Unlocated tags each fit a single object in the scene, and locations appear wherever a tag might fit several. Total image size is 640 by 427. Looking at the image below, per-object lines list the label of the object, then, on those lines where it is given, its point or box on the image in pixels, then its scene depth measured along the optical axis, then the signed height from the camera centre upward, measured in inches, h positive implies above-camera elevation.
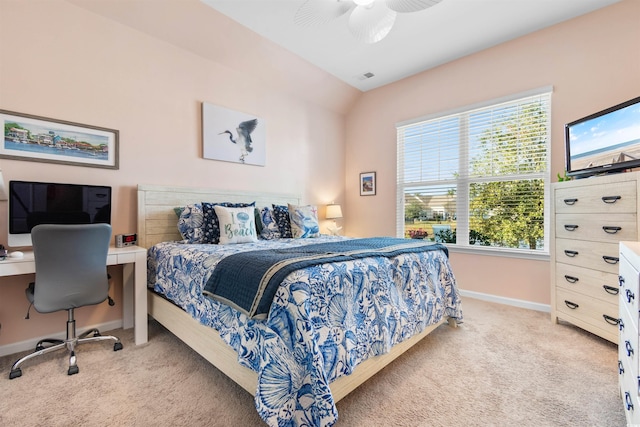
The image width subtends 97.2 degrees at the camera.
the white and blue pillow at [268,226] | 119.7 -5.8
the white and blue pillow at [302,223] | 124.2 -4.6
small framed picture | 173.2 +18.2
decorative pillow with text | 101.2 -4.9
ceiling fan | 79.4 +58.8
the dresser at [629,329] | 41.4 -19.6
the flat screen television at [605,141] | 78.5 +22.1
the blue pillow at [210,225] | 101.5 -4.5
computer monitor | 78.7 +2.1
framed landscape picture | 82.0 +22.4
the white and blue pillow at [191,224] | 101.1 -4.2
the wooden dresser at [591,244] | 79.0 -9.8
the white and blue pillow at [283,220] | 124.5 -3.3
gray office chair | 68.9 -15.2
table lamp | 168.9 -0.2
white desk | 84.4 -19.6
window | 119.9 +18.0
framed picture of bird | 122.9 +35.7
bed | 47.6 -24.3
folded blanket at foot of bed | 52.0 -11.6
